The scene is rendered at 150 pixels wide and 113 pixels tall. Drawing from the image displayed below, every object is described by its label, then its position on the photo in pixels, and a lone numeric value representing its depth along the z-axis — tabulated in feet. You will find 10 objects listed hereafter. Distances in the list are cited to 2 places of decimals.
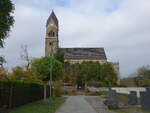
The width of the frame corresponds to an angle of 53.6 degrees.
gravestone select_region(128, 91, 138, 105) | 46.55
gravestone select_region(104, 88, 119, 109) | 41.51
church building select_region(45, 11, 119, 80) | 183.22
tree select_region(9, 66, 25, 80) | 64.08
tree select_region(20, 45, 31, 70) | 77.71
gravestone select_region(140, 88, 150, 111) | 35.53
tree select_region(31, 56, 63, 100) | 59.75
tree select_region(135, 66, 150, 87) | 131.47
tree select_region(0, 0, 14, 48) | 29.65
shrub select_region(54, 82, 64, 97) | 89.24
